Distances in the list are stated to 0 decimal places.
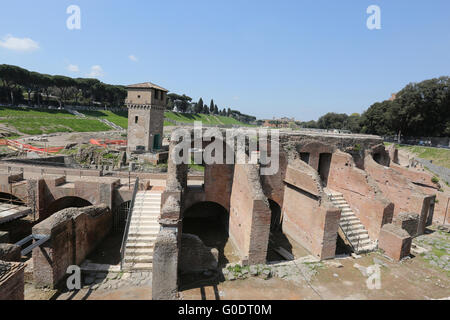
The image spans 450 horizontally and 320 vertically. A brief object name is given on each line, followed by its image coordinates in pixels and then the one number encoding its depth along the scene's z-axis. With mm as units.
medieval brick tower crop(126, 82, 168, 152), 29797
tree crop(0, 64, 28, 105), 44250
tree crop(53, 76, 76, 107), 53112
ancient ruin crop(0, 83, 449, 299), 8070
